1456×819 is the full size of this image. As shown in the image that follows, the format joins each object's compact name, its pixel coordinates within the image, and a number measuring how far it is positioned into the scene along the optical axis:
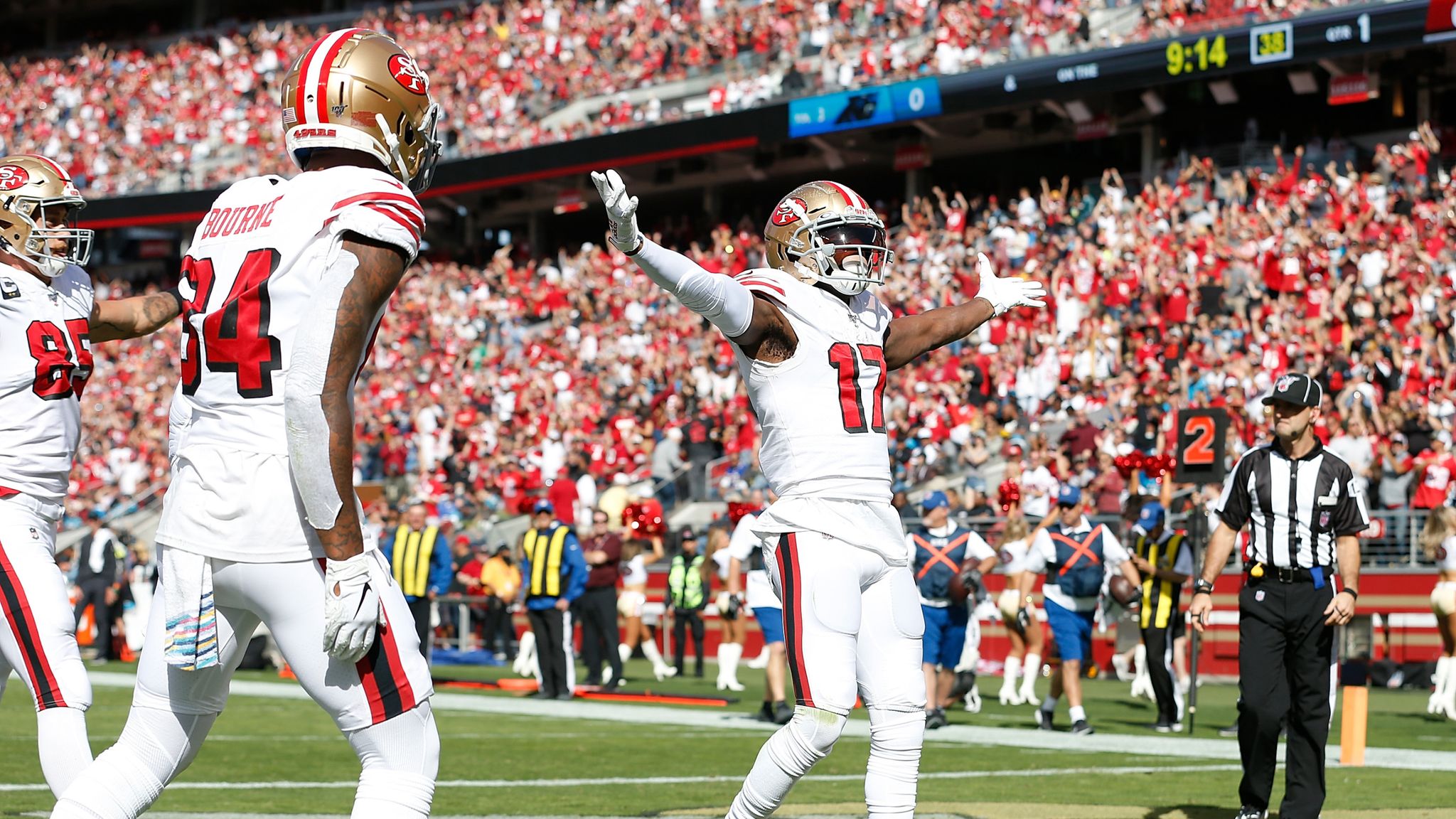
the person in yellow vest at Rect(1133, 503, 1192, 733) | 12.96
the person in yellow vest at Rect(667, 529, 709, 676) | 19.75
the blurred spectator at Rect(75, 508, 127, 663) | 21.19
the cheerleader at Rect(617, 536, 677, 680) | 20.89
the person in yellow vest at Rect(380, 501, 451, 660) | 16.58
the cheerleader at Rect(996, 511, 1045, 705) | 14.40
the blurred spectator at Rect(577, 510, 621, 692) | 16.75
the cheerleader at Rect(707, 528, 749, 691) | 17.47
